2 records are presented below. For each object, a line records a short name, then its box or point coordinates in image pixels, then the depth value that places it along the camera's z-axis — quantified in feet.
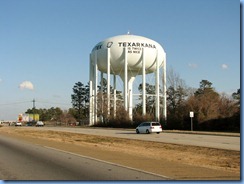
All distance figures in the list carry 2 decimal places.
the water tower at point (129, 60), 239.09
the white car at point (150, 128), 146.87
